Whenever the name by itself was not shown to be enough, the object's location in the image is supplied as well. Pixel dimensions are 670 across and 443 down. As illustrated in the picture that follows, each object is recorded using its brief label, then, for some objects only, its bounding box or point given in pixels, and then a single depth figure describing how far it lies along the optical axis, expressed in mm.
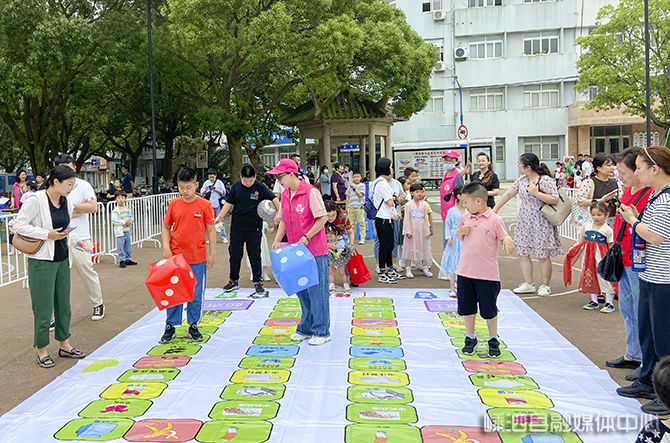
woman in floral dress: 7785
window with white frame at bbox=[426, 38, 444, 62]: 41562
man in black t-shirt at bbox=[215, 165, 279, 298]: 8047
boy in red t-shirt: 6051
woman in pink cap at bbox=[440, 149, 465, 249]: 8812
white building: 40219
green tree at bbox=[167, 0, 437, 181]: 18609
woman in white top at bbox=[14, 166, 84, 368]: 5336
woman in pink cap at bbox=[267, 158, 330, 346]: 5934
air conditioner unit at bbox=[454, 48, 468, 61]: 40875
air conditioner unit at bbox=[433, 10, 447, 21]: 40875
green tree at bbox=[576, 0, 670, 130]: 28562
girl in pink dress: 9258
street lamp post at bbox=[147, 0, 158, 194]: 18109
